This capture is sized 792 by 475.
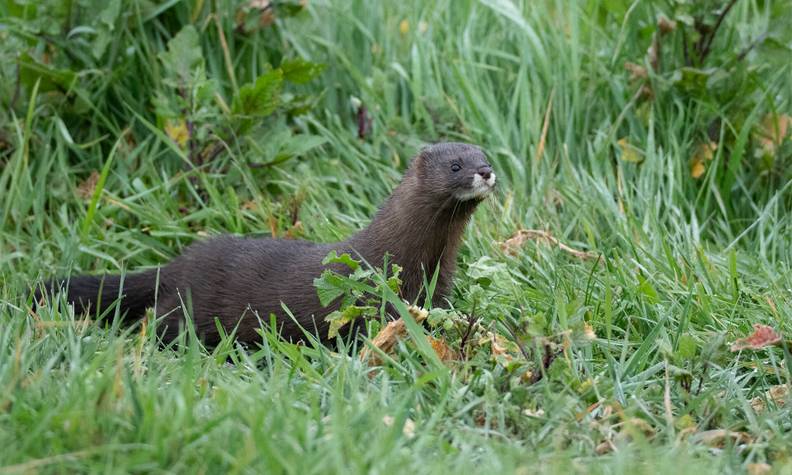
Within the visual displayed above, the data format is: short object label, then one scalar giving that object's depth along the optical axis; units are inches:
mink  371.6
